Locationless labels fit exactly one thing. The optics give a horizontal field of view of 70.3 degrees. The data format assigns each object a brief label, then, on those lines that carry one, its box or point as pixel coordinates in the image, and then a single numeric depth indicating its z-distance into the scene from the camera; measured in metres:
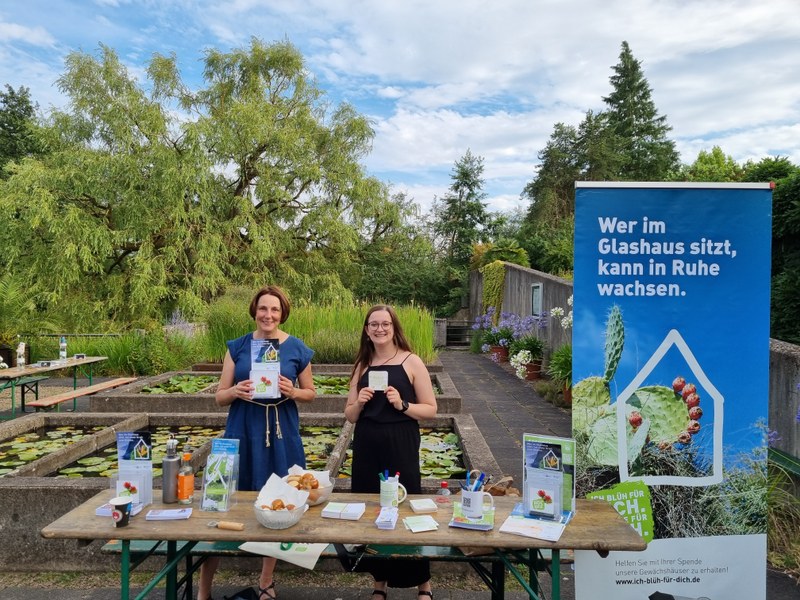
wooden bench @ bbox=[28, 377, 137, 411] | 6.00
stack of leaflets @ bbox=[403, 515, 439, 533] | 2.21
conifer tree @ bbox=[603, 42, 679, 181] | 34.31
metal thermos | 2.44
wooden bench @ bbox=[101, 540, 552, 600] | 2.44
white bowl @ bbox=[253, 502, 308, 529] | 2.20
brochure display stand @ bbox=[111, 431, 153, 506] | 2.35
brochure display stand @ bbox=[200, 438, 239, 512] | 2.36
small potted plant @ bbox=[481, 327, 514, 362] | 13.00
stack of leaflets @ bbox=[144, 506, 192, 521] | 2.30
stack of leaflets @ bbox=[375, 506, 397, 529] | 2.23
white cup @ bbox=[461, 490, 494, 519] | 2.26
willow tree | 15.68
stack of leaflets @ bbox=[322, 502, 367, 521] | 2.35
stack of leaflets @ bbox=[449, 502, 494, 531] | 2.25
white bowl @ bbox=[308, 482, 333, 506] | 2.48
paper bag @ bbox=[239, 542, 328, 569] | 2.32
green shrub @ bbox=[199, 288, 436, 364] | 9.61
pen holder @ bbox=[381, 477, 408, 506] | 2.40
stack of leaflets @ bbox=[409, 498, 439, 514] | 2.42
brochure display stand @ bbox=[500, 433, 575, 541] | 2.25
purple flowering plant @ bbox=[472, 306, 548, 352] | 11.45
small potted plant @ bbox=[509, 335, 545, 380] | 9.80
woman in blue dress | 2.89
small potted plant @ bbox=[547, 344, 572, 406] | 7.96
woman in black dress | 2.83
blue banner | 2.78
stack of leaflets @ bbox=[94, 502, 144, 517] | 2.33
